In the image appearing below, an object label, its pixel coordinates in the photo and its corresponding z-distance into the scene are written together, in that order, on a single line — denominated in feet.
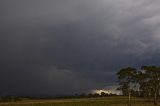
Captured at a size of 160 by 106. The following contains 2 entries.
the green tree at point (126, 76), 201.02
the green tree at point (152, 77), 212.88
